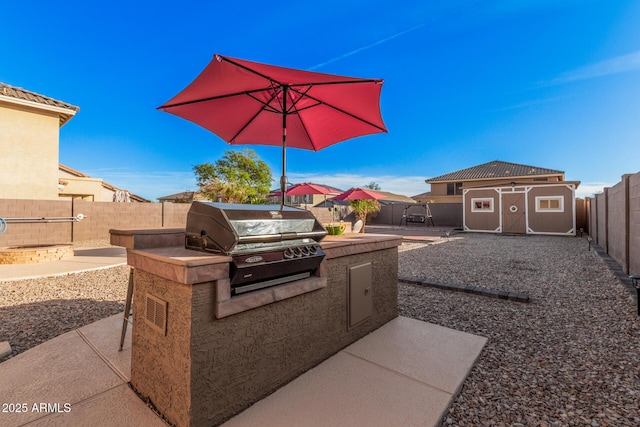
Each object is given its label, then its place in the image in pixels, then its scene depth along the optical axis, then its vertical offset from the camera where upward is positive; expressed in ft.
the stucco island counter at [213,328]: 4.04 -2.10
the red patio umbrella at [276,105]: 6.71 +3.73
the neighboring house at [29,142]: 27.68 +8.16
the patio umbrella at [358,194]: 36.09 +2.98
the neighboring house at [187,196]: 71.03 +5.54
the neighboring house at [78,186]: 41.71 +4.84
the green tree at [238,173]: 72.90 +12.53
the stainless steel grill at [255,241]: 4.37 -0.46
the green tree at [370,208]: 54.29 +1.90
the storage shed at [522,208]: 37.78 +1.29
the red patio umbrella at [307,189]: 23.26 +2.39
